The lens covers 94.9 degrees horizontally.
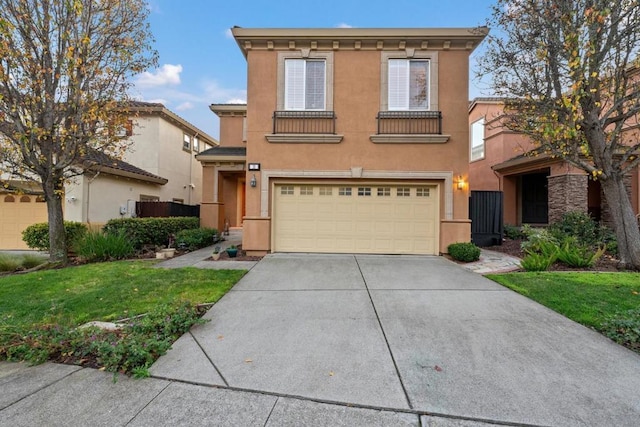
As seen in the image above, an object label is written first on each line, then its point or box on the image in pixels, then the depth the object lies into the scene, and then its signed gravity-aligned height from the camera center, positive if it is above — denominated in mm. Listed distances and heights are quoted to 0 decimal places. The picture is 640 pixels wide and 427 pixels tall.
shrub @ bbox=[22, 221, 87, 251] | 9000 -811
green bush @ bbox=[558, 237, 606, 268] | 6777 -939
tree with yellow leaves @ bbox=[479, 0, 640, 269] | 6125 +3227
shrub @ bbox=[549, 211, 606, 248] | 8930 -425
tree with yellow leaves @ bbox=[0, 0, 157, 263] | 6707 +3078
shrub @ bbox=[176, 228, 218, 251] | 9977 -939
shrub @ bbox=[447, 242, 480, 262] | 7855 -999
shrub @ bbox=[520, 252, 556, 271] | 6598 -1063
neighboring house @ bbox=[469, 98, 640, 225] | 10297 +1583
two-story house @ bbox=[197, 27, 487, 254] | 8578 +2180
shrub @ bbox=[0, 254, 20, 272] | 7336 -1369
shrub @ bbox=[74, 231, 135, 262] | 8195 -1048
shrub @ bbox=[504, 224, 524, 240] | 11586 -680
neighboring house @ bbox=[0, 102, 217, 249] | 10047 +1252
